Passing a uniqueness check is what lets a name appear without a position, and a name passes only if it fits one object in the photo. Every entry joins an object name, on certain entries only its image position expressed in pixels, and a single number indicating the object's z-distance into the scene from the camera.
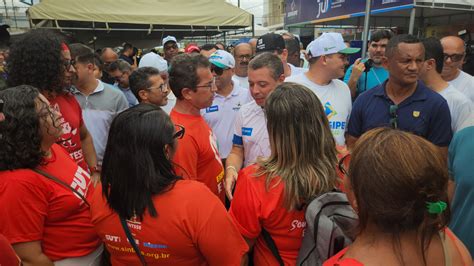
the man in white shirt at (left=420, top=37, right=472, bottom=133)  2.83
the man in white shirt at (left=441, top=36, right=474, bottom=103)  3.83
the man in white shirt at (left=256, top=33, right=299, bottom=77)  4.64
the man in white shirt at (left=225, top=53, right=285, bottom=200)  2.74
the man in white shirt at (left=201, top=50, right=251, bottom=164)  3.47
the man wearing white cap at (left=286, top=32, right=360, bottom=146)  3.13
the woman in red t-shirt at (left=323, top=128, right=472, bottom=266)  1.07
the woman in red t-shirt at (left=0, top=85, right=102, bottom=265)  1.54
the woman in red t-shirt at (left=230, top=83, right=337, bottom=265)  1.62
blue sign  9.04
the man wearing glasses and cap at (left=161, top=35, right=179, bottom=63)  7.21
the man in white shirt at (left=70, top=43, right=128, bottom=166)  3.42
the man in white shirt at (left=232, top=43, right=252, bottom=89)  4.81
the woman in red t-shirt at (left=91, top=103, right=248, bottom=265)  1.43
